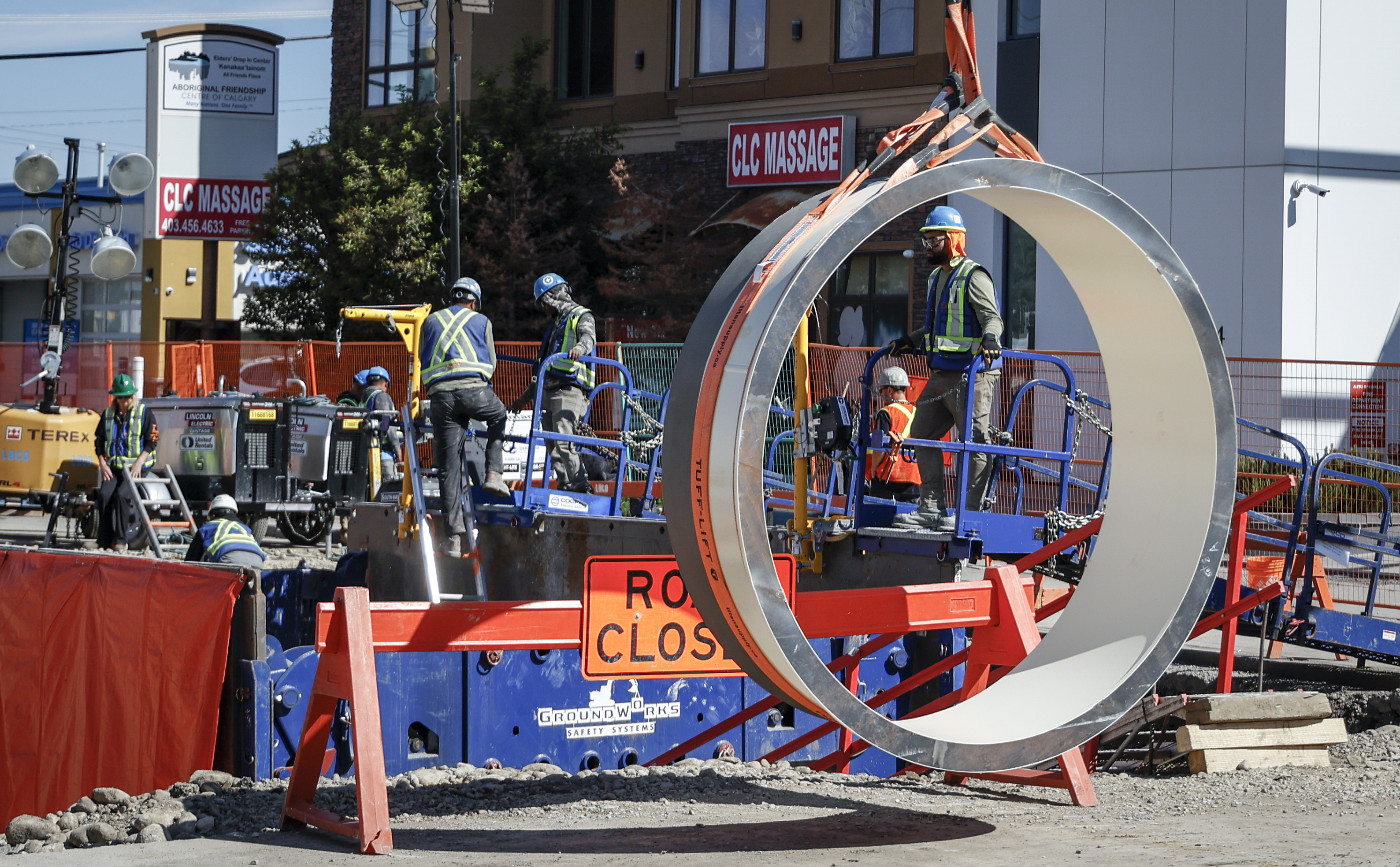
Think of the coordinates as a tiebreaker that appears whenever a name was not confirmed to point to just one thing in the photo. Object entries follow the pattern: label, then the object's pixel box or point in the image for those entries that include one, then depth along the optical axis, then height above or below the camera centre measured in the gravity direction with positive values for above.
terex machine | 38.69 +0.35
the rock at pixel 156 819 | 11.99 -1.67
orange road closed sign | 11.98 -0.85
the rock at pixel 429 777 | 14.14 -1.75
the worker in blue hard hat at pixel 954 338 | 17.42 +0.48
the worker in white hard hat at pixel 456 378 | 20.58 +0.21
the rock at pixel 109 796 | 13.27 -1.75
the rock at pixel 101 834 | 11.78 -1.69
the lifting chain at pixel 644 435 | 21.83 -0.16
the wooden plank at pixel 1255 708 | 15.75 -1.47
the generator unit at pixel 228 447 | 36.84 -0.53
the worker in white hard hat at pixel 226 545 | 20.39 -0.96
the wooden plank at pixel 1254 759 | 15.66 -1.73
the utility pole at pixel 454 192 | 41.50 +3.00
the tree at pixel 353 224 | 54.28 +3.37
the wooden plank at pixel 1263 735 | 15.70 -1.62
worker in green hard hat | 33.25 -0.56
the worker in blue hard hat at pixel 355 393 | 39.12 +0.22
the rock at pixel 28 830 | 12.95 -1.85
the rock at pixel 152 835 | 11.58 -1.66
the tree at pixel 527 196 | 53.28 +3.94
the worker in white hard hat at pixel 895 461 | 20.97 -0.29
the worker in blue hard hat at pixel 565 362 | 22.48 +0.37
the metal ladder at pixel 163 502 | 30.91 -1.06
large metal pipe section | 10.59 -0.19
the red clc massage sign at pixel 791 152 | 51.28 +4.59
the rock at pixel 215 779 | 13.85 -1.74
